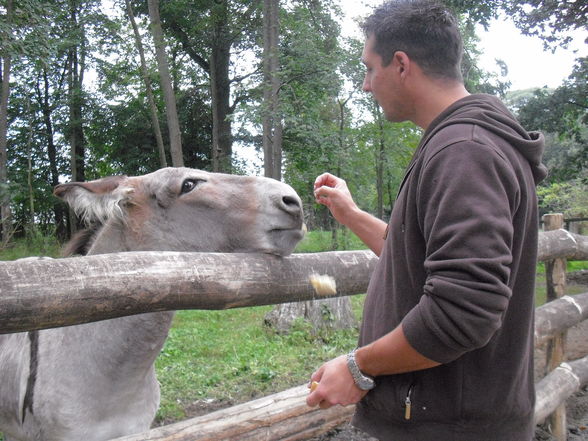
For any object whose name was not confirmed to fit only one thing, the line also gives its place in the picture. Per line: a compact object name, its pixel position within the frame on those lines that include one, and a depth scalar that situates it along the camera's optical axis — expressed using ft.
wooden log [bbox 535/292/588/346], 13.56
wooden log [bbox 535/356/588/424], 12.73
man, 4.10
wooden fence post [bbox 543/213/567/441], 14.07
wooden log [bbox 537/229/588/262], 14.11
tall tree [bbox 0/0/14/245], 33.24
